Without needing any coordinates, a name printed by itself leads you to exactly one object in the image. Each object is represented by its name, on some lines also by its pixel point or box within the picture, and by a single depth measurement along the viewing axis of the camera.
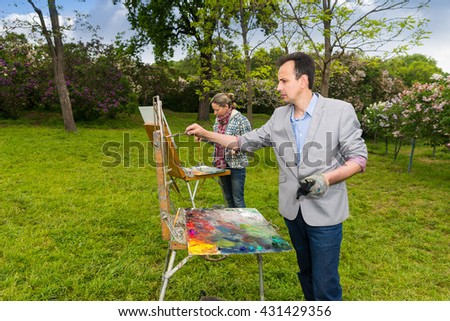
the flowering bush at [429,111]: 8.08
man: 1.98
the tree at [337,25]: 6.54
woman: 4.12
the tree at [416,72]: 22.49
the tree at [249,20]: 9.44
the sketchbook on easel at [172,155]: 2.27
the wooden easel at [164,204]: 2.06
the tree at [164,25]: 18.30
